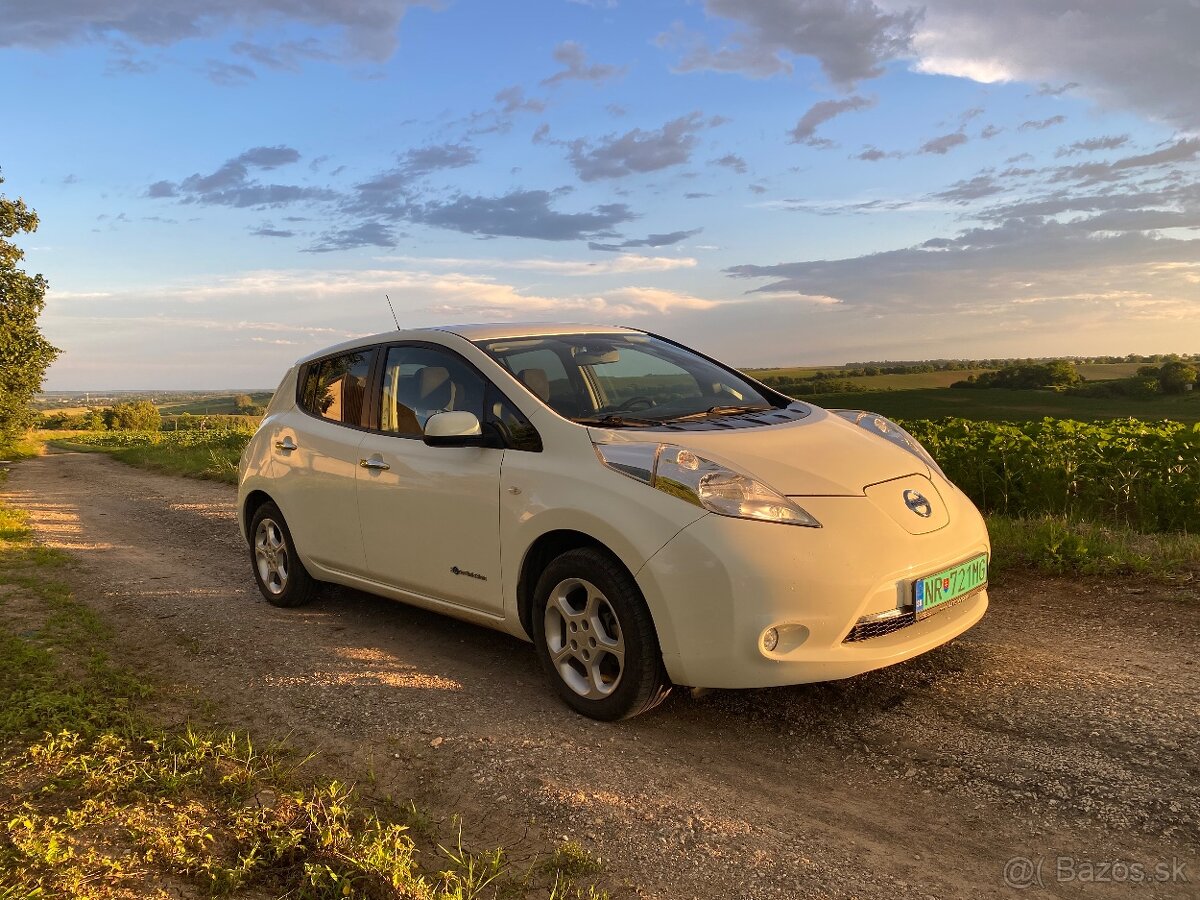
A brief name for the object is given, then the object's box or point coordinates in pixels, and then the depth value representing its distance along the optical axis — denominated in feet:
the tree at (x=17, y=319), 77.05
